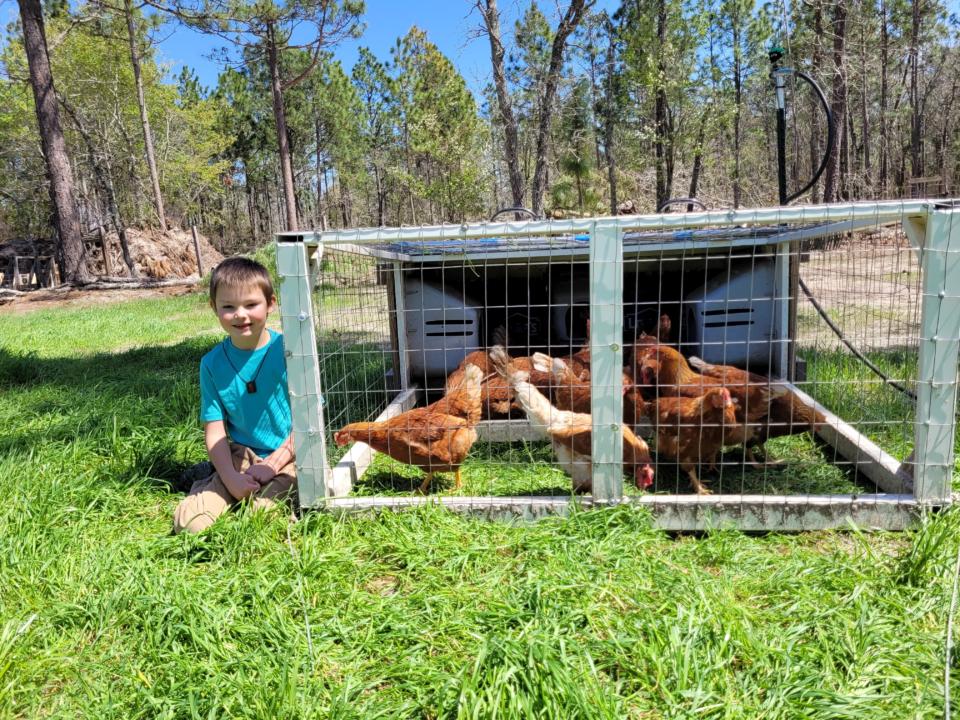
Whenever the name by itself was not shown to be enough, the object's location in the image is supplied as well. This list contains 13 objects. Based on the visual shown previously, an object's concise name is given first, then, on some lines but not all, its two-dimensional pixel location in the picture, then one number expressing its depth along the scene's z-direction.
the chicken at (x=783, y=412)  2.86
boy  2.53
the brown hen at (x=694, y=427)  2.62
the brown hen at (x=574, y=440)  2.63
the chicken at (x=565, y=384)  3.04
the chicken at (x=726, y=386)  2.75
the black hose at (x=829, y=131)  4.23
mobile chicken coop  2.21
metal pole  4.04
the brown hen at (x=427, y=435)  2.71
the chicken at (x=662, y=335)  3.63
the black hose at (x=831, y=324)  3.54
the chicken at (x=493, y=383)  3.38
